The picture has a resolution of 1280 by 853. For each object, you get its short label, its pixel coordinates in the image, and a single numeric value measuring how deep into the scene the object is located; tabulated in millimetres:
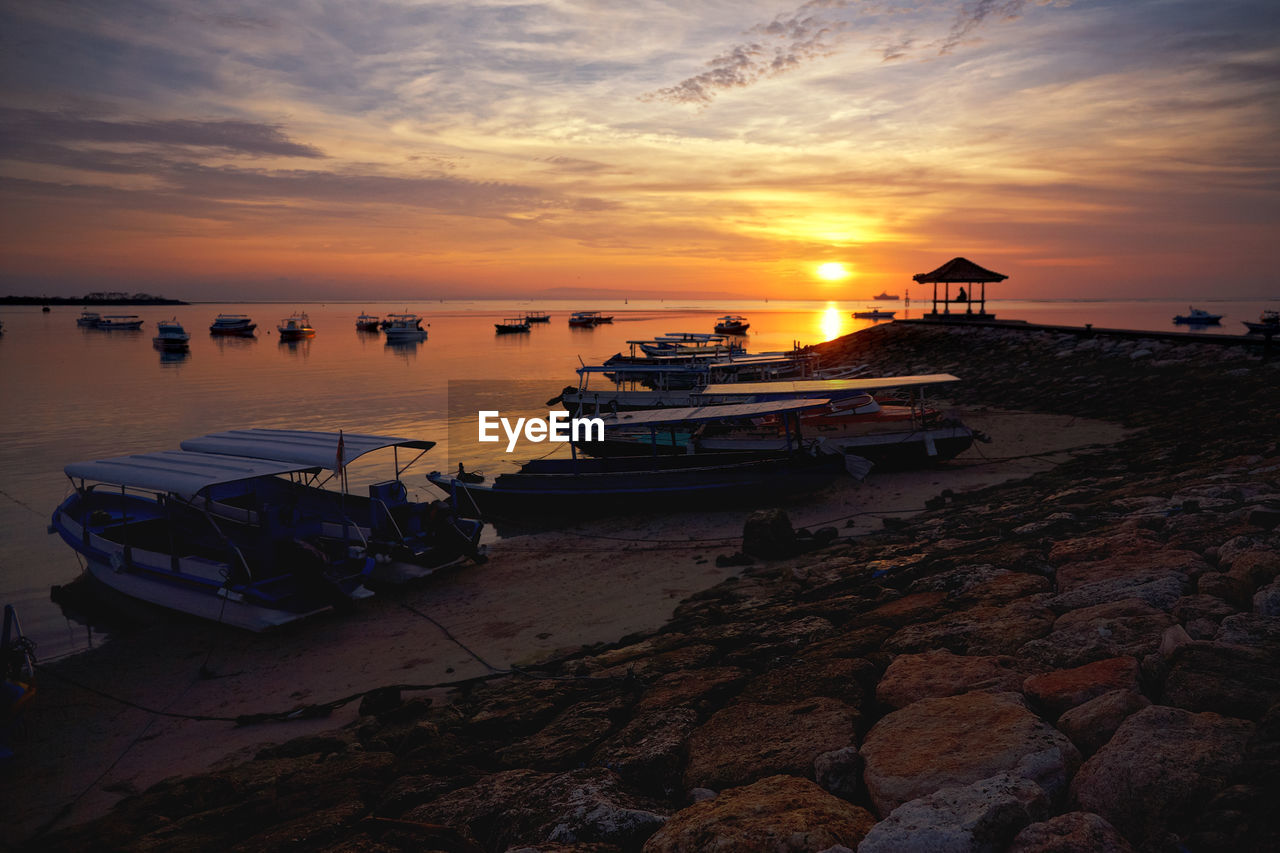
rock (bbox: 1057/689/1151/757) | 5102
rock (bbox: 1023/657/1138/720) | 5562
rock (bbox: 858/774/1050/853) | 4234
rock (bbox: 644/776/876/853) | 4621
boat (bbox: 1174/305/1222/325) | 100812
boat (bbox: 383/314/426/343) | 100625
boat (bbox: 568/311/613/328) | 139500
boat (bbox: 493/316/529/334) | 123969
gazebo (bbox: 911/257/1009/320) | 46091
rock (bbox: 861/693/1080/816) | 4879
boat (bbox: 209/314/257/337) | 113250
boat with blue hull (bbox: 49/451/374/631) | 12477
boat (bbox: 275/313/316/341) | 99000
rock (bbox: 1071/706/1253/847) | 4316
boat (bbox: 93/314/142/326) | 132000
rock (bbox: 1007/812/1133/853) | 4078
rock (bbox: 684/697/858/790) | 5820
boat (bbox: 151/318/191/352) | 82250
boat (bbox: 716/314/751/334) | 100281
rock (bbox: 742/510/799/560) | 13945
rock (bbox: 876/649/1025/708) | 6199
